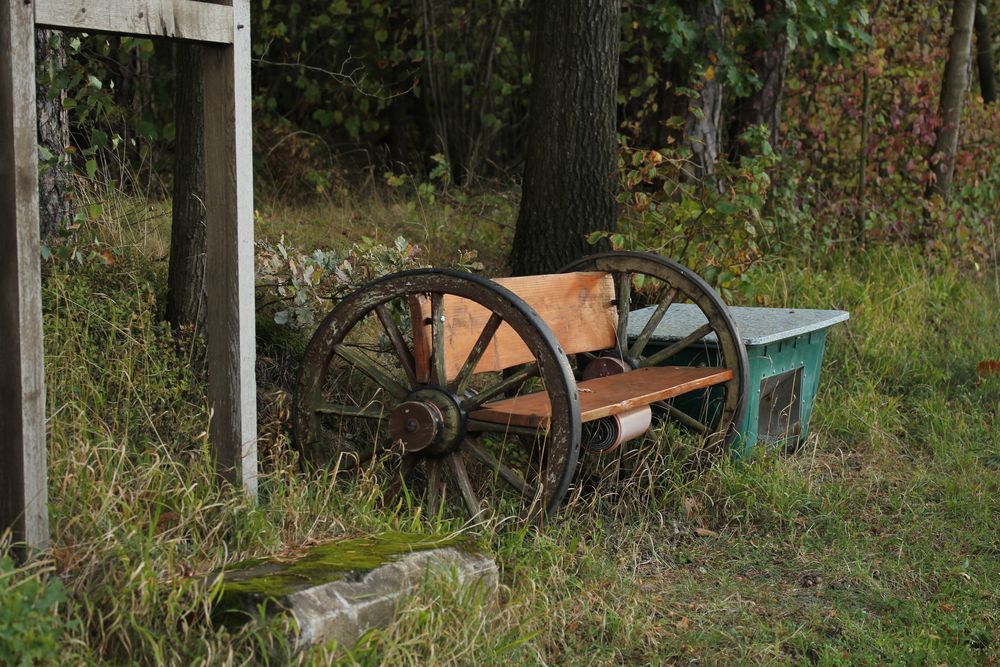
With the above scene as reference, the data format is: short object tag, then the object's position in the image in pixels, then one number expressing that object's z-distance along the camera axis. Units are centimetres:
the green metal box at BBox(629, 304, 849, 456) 512
